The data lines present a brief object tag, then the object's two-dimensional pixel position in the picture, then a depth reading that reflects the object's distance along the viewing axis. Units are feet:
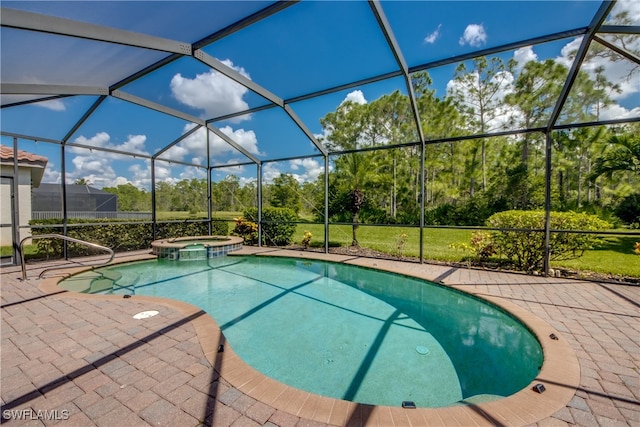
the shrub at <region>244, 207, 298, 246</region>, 36.37
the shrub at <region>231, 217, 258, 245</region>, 37.29
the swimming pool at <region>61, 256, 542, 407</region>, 9.87
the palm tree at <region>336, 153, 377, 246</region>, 36.29
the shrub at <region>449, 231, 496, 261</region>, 24.50
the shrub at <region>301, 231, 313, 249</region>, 34.47
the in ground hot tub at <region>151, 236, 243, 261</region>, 28.22
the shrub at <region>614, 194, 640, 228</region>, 36.50
